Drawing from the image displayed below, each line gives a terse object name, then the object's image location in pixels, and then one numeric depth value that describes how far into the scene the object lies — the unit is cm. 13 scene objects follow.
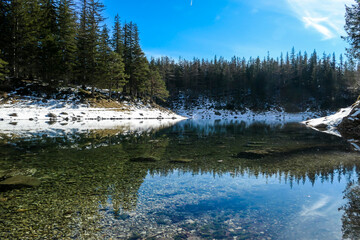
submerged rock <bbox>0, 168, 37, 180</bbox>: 783
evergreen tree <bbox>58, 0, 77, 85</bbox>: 4138
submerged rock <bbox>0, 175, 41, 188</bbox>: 682
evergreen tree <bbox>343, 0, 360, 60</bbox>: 2584
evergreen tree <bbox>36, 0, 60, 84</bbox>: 3978
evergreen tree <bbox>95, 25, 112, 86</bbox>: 4450
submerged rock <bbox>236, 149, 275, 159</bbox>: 1184
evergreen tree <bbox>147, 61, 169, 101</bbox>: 6224
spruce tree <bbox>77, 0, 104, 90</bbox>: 4412
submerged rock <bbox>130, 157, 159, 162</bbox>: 1077
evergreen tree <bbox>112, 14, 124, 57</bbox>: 5684
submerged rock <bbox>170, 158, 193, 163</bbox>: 1082
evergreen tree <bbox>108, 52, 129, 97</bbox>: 4506
